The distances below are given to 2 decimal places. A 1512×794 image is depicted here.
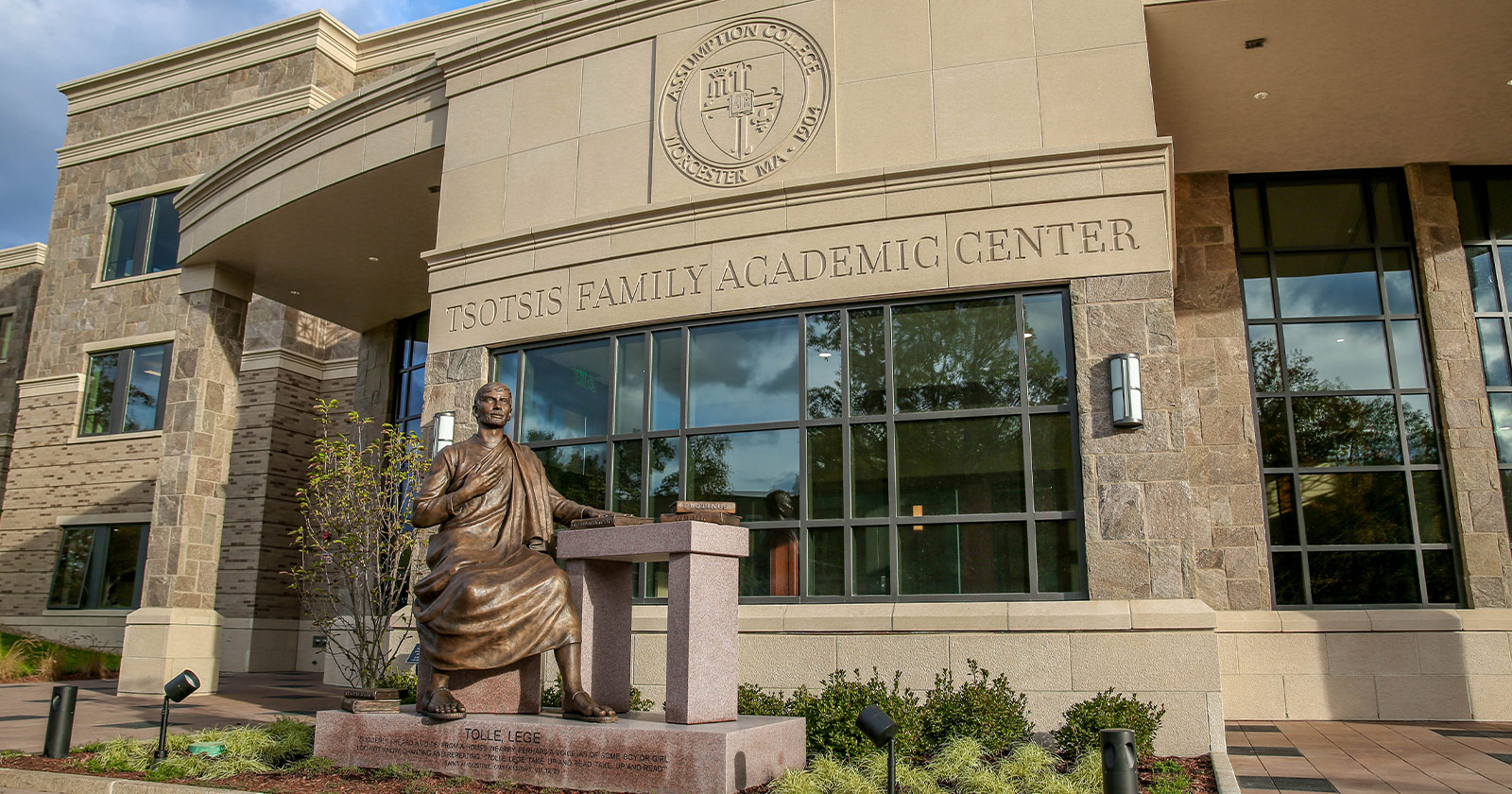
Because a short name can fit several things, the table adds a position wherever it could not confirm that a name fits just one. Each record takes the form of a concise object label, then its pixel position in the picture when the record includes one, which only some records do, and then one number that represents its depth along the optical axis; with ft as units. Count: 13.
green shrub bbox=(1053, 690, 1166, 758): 25.09
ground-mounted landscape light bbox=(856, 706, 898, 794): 19.91
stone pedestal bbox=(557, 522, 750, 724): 23.18
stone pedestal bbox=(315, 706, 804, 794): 21.34
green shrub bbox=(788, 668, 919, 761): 25.67
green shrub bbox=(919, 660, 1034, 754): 26.48
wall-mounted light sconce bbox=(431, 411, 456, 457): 40.14
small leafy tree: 35.83
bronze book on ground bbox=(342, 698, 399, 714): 25.41
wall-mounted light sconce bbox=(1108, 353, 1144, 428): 30.27
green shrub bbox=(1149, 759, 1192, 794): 21.59
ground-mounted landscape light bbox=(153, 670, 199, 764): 26.58
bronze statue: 24.14
